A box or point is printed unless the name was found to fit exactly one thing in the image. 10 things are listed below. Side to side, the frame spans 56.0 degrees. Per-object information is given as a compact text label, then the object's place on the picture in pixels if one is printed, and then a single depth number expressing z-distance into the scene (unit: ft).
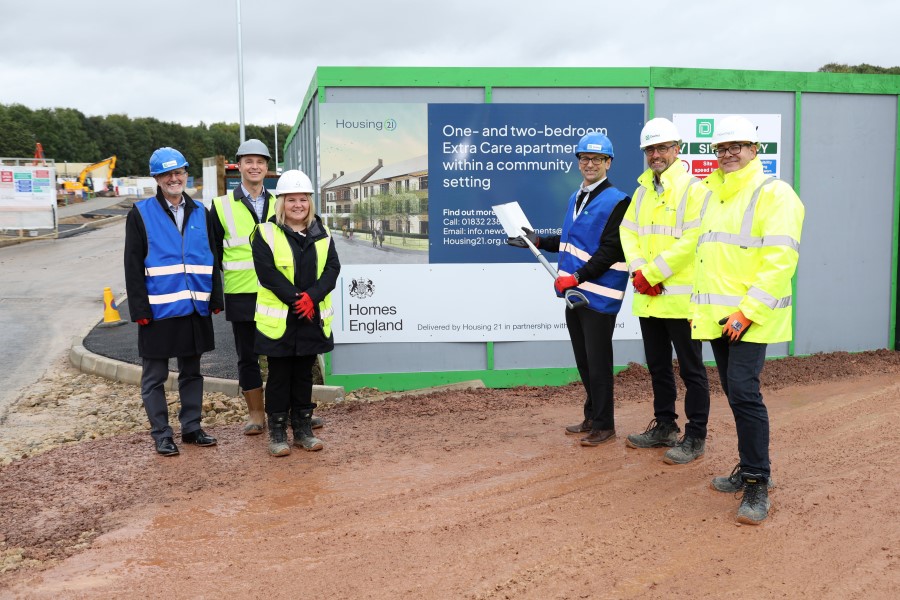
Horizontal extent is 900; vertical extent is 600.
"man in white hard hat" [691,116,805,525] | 14.33
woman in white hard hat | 18.88
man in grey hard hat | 20.79
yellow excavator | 184.58
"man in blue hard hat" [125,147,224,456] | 19.35
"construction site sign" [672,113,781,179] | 27.12
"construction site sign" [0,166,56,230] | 89.04
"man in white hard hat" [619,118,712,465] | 17.39
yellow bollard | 41.81
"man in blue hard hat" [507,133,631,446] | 18.56
